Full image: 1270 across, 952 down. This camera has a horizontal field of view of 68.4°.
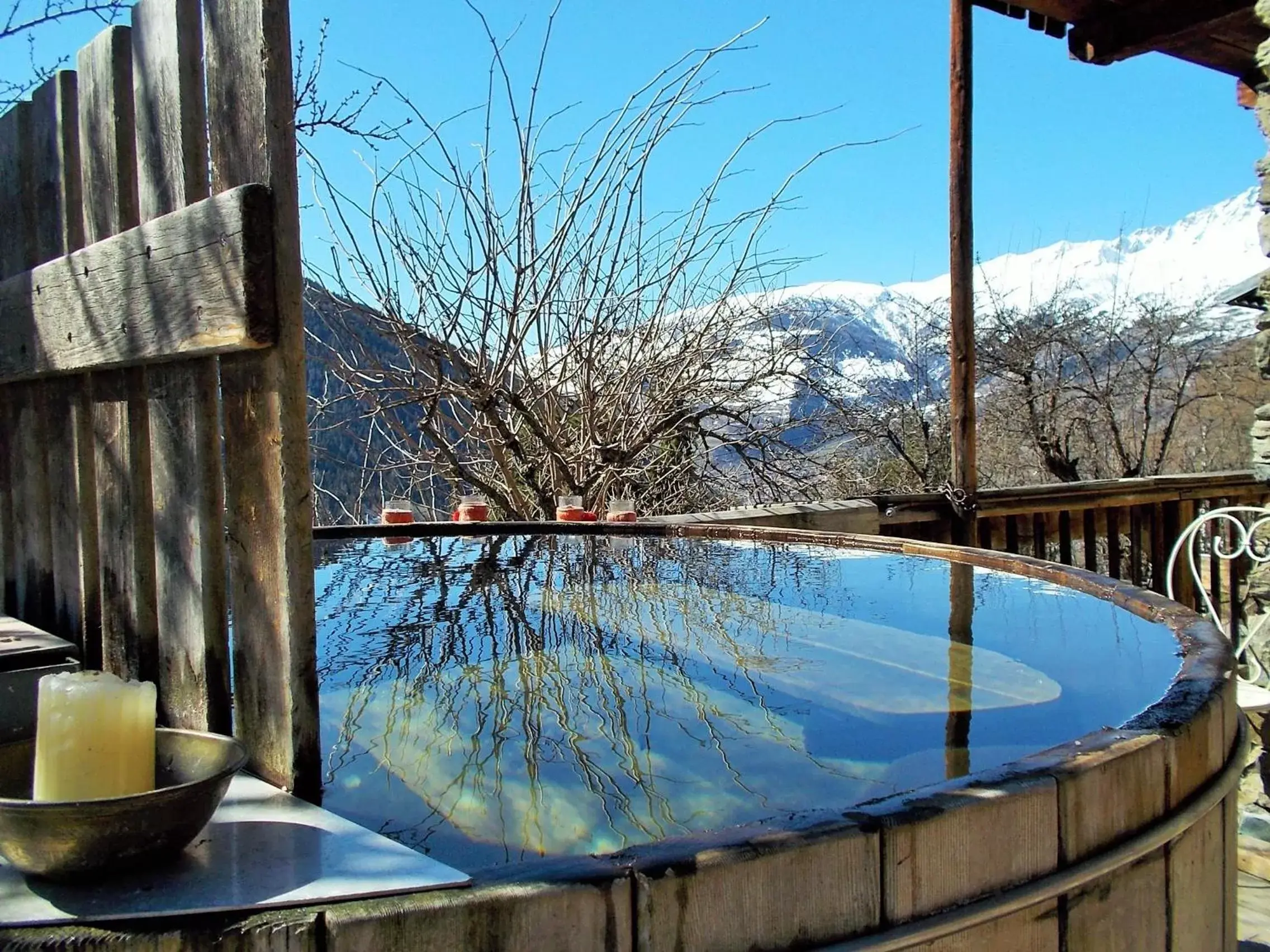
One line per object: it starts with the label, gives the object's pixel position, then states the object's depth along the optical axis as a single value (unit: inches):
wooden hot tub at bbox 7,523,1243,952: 26.3
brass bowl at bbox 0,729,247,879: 27.9
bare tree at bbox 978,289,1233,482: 499.2
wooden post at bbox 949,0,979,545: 194.2
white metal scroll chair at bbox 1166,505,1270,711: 109.3
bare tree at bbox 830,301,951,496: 436.5
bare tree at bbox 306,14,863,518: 189.9
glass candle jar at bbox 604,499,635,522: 141.6
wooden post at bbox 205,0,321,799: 38.3
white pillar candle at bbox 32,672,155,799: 30.3
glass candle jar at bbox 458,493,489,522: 149.3
